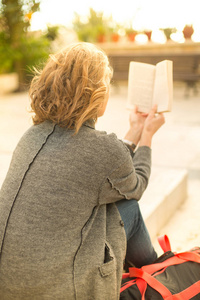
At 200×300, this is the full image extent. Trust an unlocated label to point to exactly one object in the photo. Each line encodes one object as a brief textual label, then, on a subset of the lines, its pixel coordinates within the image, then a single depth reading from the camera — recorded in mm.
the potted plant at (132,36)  11059
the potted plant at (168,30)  10698
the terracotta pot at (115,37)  11294
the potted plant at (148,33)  10750
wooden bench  8438
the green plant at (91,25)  12447
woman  1352
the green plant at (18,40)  9453
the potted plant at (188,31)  10172
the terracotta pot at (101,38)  11492
